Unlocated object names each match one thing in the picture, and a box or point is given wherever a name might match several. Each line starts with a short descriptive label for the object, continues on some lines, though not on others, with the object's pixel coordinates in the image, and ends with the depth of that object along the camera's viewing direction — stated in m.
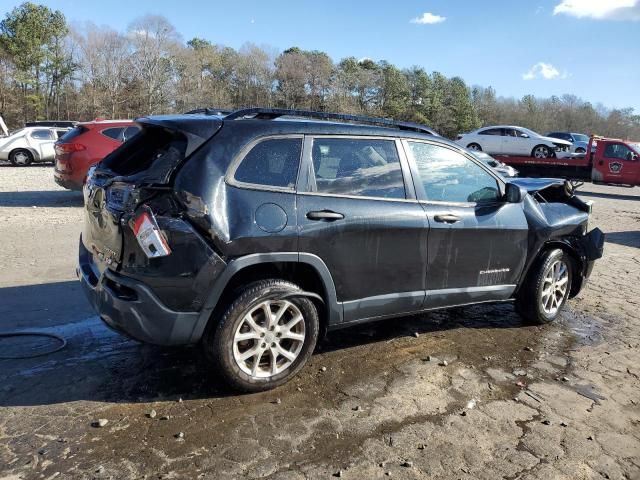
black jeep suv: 3.37
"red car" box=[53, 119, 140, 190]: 10.77
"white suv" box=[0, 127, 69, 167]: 21.50
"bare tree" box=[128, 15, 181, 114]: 54.94
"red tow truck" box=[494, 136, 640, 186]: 20.12
